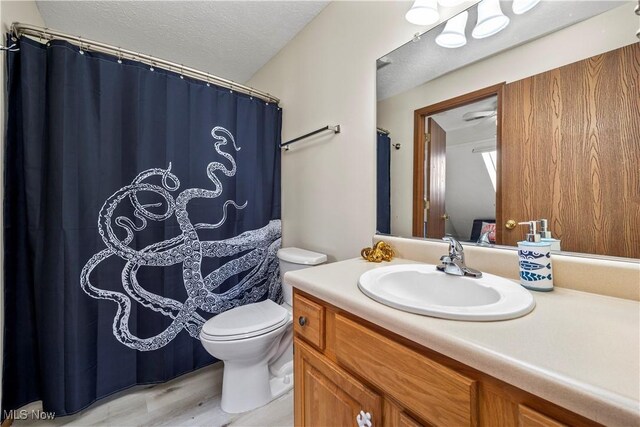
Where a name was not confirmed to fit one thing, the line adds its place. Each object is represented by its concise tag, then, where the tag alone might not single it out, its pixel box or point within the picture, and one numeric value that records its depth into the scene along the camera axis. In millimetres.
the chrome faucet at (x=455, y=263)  833
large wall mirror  700
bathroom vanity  370
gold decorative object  1122
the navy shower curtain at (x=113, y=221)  1215
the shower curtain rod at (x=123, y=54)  1180
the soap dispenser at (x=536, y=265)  718
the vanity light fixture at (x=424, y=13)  1041
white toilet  1275
